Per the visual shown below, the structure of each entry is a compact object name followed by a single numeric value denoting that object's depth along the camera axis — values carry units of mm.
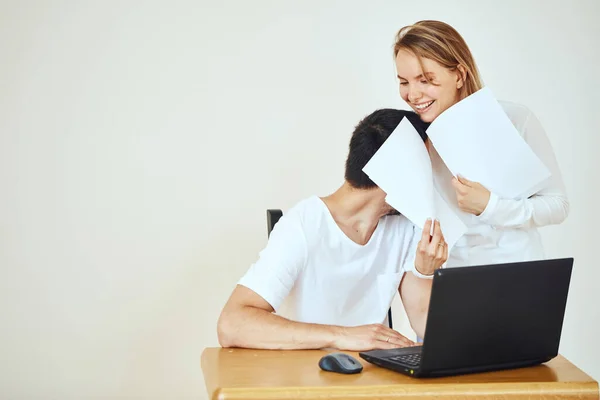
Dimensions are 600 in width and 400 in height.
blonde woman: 2006
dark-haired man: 1886
